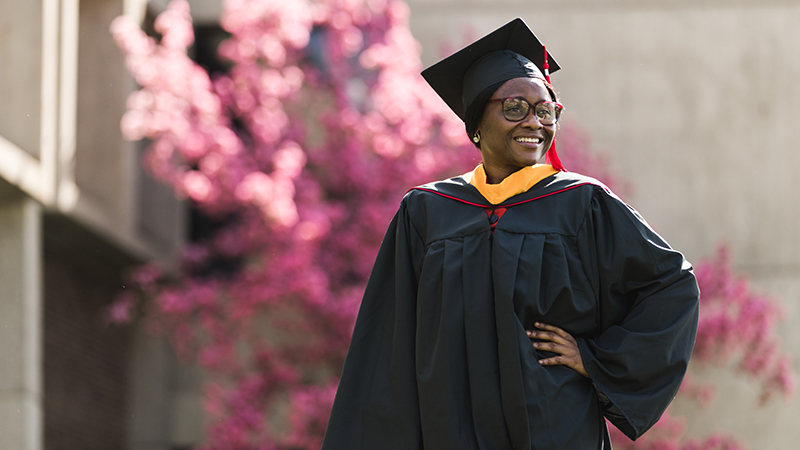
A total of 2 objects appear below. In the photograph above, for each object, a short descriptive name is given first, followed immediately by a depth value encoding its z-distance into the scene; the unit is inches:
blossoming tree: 589.0
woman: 198.2
